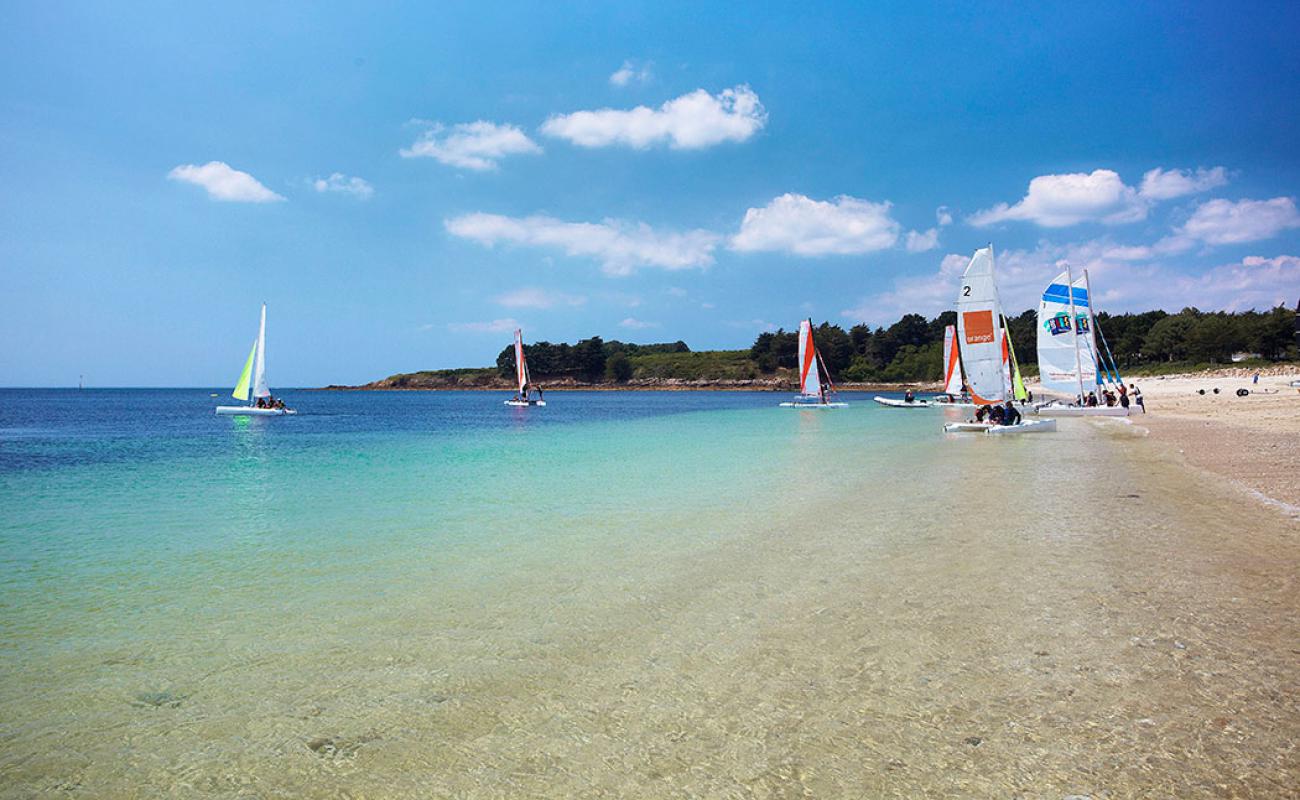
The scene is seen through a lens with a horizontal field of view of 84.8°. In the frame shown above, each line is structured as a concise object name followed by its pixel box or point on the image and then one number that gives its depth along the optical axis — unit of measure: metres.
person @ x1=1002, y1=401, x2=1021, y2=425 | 31.75
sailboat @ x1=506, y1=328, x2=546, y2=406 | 71.63
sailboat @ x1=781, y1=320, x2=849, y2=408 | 64.75
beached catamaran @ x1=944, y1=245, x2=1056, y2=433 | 30.75
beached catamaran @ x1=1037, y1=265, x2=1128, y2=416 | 41.12
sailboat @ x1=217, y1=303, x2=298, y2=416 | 54.60
